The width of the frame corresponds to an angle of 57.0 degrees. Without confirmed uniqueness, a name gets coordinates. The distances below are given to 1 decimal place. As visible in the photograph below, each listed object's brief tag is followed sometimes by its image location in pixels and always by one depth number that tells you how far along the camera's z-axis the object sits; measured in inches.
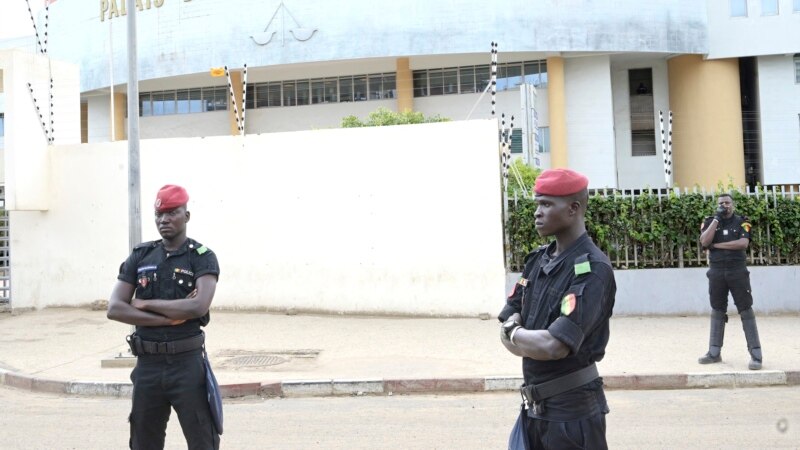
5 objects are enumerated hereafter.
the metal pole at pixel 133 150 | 368.5
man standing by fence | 323.0
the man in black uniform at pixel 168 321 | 153.6
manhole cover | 353.4
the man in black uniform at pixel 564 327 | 111.7
